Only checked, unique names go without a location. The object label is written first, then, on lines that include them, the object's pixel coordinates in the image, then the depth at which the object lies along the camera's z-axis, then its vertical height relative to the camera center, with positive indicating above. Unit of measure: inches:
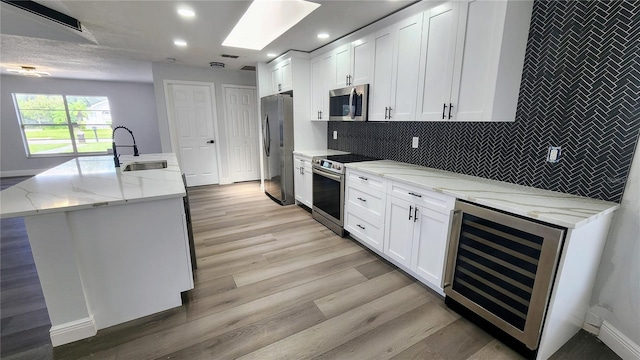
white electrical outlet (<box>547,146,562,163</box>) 71.3 -7.4
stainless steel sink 117.8 -18.8
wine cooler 55.4 -34.2
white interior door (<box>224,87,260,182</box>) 220.1 -7.9
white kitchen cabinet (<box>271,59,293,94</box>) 158.1 +29.7
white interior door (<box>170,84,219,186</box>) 203.0 -6.8
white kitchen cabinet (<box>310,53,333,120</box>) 141.6 +21.7
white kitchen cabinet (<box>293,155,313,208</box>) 148.6 -32.8
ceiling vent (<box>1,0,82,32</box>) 87.6 +39.0
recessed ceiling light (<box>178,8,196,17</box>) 96.9 +41.0
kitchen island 60.4 -30.7
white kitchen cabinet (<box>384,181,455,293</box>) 77.2 -33.2
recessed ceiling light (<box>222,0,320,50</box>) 105.5 +47.1
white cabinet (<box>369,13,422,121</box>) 93.4 +20.6
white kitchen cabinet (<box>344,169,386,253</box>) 100.3 -33.6
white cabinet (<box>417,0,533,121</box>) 70.0 +19.6
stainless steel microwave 116.8 +10.0
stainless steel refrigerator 158.4 -12.7
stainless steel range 121.7 -31.2
